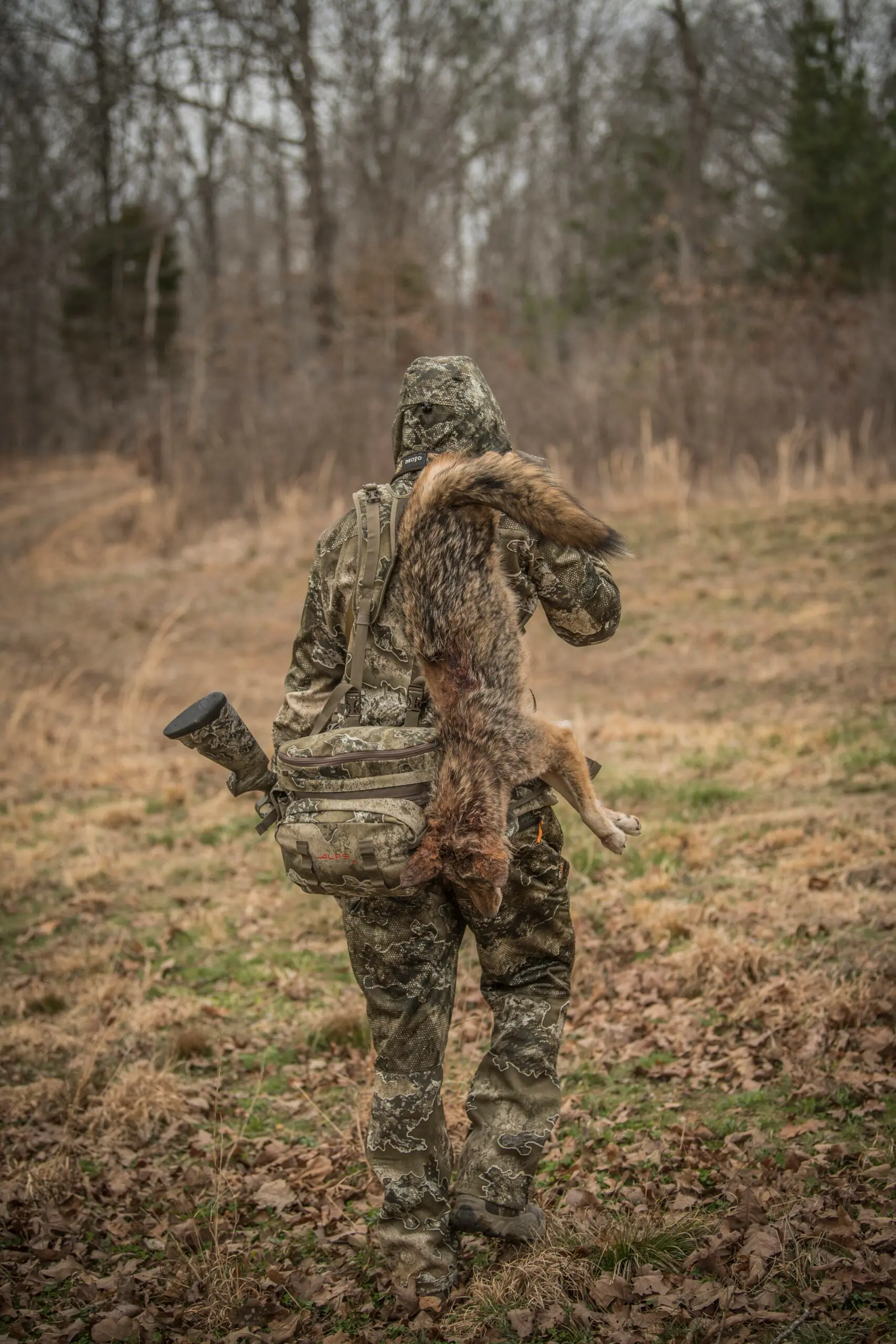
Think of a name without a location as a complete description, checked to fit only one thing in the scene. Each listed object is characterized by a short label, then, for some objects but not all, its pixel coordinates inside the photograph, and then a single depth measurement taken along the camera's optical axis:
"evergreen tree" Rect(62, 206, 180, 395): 28.77
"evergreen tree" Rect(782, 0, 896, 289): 19.39
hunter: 2.87
